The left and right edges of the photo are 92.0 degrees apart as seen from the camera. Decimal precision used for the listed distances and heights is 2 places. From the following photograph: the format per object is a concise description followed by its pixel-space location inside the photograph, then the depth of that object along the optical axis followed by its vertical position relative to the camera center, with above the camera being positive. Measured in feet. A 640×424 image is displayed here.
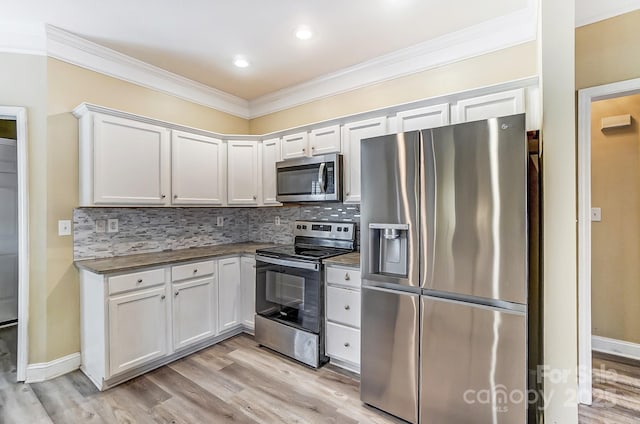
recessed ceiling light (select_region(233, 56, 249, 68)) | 9.61 +4.74
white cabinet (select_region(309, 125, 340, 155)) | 9.67 +2.26
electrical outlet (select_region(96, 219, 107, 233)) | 8.98 -0.43
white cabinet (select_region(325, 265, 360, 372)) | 8.00 -2.82
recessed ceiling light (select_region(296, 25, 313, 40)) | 8.04 +4.74
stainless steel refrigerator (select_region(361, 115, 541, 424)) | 5.15 -1.18
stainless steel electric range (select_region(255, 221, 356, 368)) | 8.59 -2.48
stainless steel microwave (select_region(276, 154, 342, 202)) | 9.47 +1.02
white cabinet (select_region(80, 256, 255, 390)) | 7.59 -2.89
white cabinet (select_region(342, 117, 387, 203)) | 8.96 +1.77
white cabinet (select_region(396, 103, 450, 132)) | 7.73 +2.41
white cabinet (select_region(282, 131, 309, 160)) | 10.42 +2.26
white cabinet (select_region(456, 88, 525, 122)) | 6.82 +2.41
